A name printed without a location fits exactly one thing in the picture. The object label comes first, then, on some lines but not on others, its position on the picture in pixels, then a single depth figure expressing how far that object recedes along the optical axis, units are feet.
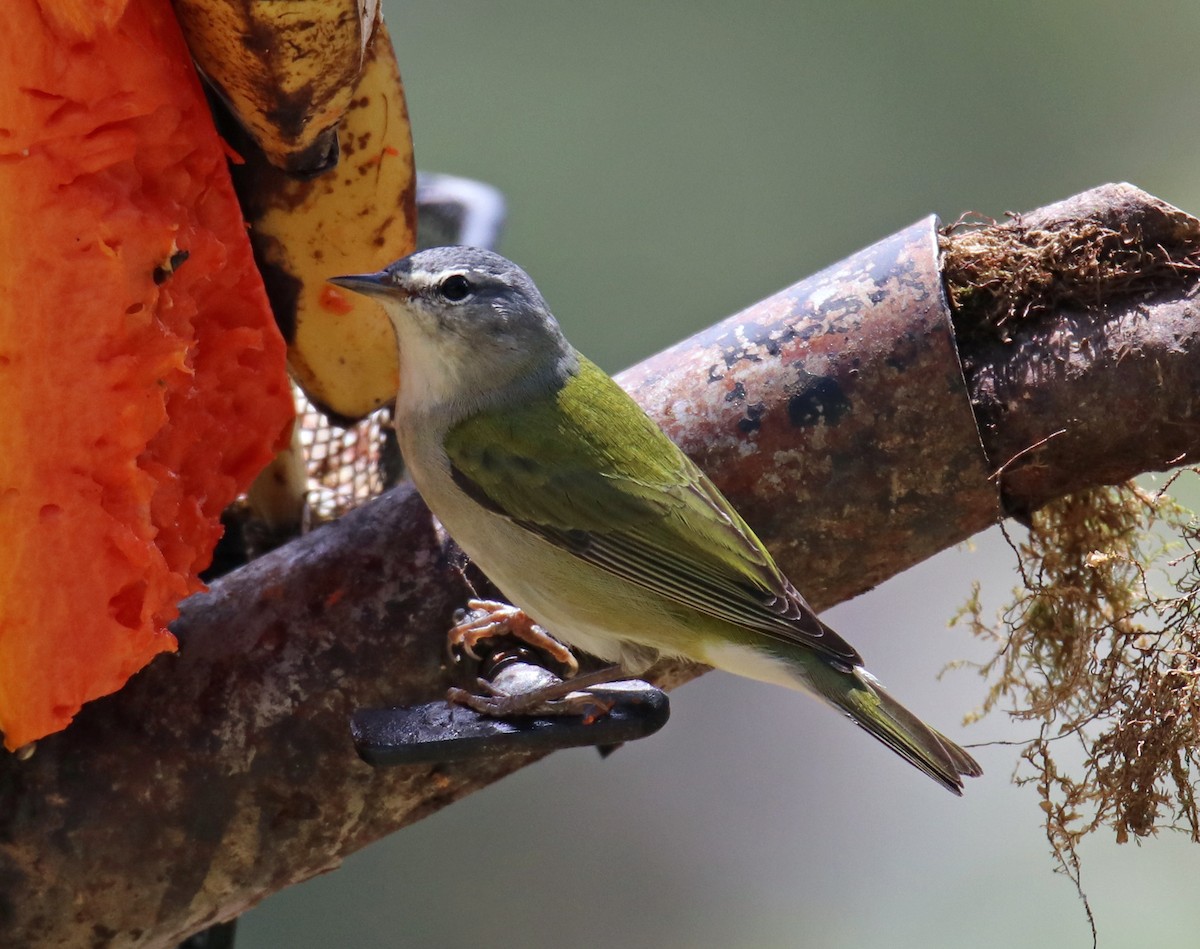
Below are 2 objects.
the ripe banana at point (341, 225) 15.51
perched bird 16.03
